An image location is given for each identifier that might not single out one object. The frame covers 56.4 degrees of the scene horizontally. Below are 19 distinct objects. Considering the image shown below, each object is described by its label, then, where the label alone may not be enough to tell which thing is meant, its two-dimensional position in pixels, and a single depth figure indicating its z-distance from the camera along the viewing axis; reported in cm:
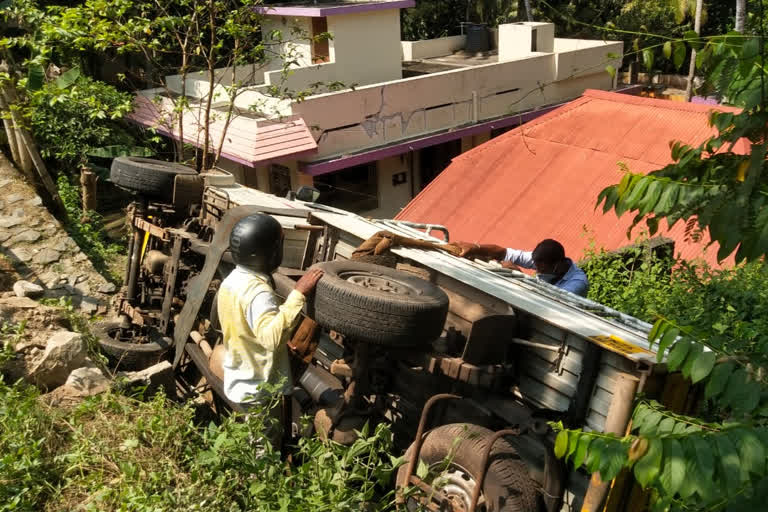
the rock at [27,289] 739
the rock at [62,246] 912
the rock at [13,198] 991
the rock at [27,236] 906
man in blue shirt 625
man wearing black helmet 403
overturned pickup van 379
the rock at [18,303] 609
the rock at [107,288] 872
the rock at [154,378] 535
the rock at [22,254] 873
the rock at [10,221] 931
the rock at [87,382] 498
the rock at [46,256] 886
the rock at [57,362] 512
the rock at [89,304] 826
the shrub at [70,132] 1354
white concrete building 1433
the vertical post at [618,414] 334
